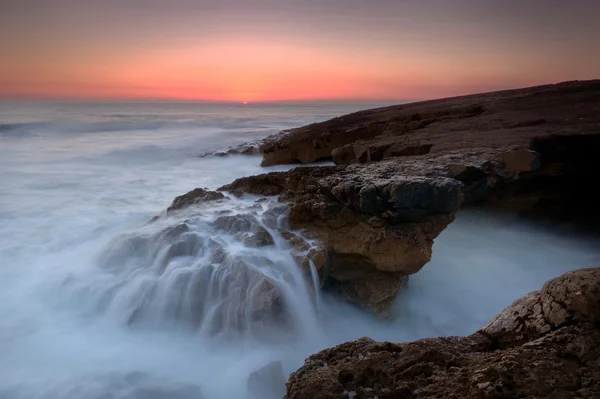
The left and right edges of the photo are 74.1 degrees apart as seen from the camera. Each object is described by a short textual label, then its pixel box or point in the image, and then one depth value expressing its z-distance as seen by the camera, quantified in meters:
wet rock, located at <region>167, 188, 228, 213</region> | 6.31
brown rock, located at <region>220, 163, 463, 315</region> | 4.61
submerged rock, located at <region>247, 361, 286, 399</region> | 3.65
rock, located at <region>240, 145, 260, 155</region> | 13.88
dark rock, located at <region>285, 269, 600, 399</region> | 1.83
